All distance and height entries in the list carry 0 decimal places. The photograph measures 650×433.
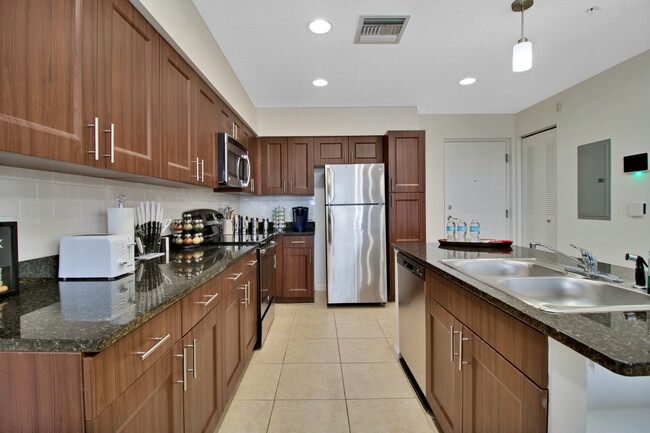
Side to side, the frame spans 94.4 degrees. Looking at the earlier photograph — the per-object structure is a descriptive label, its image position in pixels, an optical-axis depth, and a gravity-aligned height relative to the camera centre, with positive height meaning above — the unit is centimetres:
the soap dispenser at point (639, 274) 108 -23
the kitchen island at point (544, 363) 67 -41
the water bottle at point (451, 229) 235 -13
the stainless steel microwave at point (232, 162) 244 +47
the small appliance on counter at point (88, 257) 121 -16
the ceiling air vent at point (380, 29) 218 +141
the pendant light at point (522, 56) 180 +95
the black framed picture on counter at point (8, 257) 101 -14
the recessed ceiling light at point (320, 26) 219 +140
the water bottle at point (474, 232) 233 -15
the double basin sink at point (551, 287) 90 -30
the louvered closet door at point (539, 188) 382 +32
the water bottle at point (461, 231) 232 -14
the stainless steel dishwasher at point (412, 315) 178 -67
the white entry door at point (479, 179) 450 +50
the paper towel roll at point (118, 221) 149 -2
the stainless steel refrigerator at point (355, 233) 367 -23
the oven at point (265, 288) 256 -69
